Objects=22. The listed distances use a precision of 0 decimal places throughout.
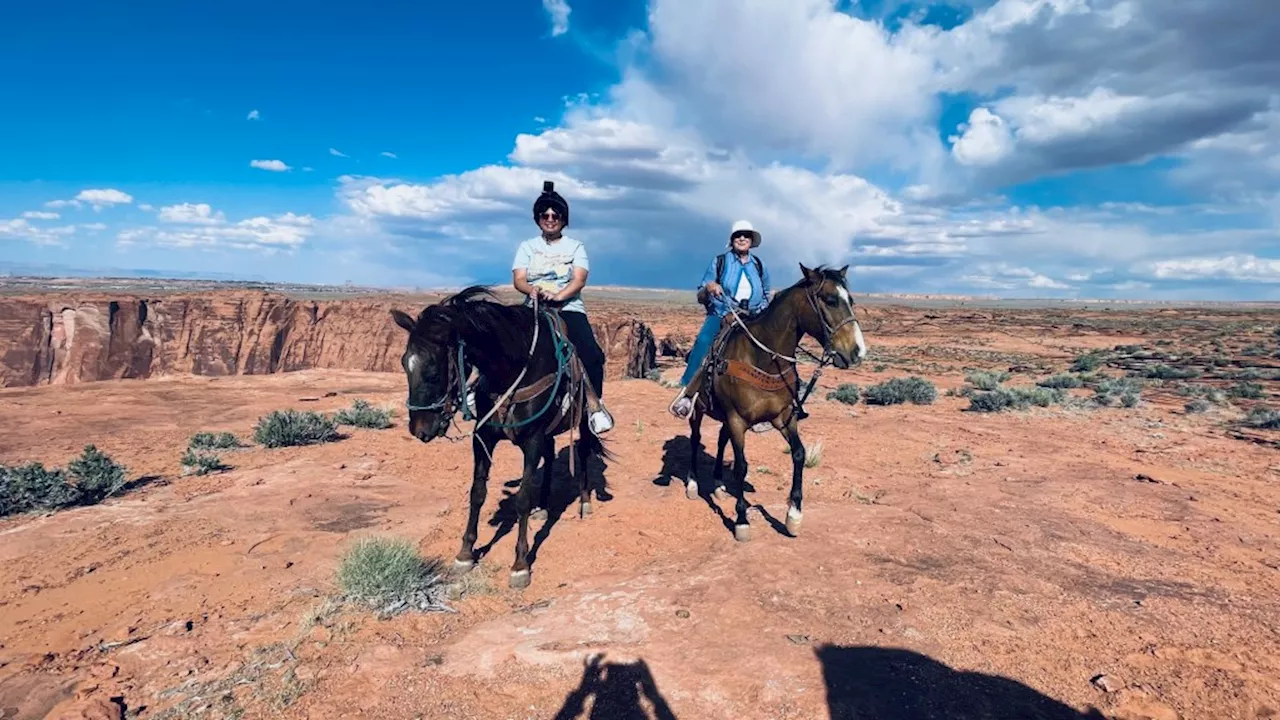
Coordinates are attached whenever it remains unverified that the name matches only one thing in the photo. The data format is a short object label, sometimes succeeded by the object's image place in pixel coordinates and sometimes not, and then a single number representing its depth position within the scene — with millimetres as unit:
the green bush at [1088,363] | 25236
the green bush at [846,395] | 17281
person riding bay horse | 7938
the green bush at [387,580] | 5078
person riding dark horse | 6664
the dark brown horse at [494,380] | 4676
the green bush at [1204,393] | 16166
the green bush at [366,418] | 13031
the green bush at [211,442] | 10923
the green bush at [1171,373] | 21844
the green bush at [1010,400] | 15477
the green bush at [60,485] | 7352
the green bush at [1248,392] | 17047
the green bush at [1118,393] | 15883
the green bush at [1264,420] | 12781
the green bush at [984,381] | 19438
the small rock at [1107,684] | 3840
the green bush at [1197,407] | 14797
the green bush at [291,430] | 11203
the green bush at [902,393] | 17109
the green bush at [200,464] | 9266
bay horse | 6277
